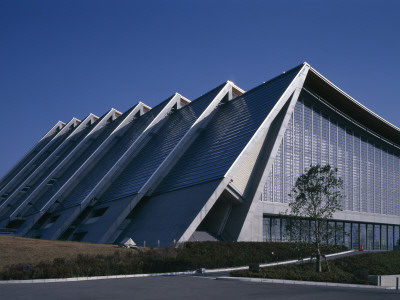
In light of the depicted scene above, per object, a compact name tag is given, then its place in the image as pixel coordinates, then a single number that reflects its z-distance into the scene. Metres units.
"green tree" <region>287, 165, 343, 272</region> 22.53
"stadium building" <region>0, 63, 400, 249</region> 29.11
